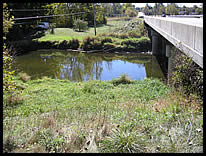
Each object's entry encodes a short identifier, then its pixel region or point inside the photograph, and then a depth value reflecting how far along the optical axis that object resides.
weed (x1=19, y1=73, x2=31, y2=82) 19.24
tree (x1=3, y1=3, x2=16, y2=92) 7.33
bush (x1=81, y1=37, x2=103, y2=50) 40.72
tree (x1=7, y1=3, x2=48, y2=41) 41.19
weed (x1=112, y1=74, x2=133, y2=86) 17.14
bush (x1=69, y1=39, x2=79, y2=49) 41.97
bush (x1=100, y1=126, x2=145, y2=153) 4.31
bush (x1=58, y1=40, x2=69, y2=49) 42.56
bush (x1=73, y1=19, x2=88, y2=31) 54.25
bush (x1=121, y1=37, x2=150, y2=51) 39.59
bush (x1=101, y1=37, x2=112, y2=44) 41.89
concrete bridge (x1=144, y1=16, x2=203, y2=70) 7.50
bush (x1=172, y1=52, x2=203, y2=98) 10.53
